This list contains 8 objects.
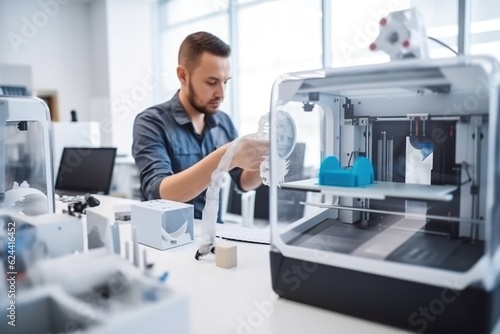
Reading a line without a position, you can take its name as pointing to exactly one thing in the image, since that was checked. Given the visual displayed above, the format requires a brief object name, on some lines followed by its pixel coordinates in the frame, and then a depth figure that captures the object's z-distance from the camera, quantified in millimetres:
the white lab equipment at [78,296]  494
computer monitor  2553
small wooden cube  1104
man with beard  1500
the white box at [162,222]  1224
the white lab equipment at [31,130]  1362
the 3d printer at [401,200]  706
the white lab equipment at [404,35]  753
